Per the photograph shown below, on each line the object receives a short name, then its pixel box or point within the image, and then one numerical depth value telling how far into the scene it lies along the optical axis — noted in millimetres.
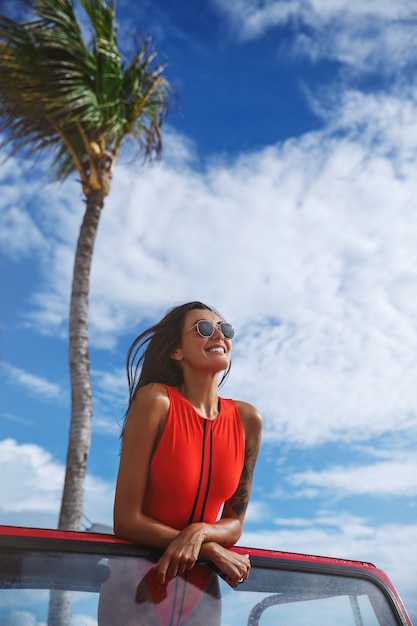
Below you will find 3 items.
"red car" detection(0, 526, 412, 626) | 1931
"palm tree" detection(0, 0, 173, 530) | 9578
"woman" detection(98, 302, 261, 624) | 2184
